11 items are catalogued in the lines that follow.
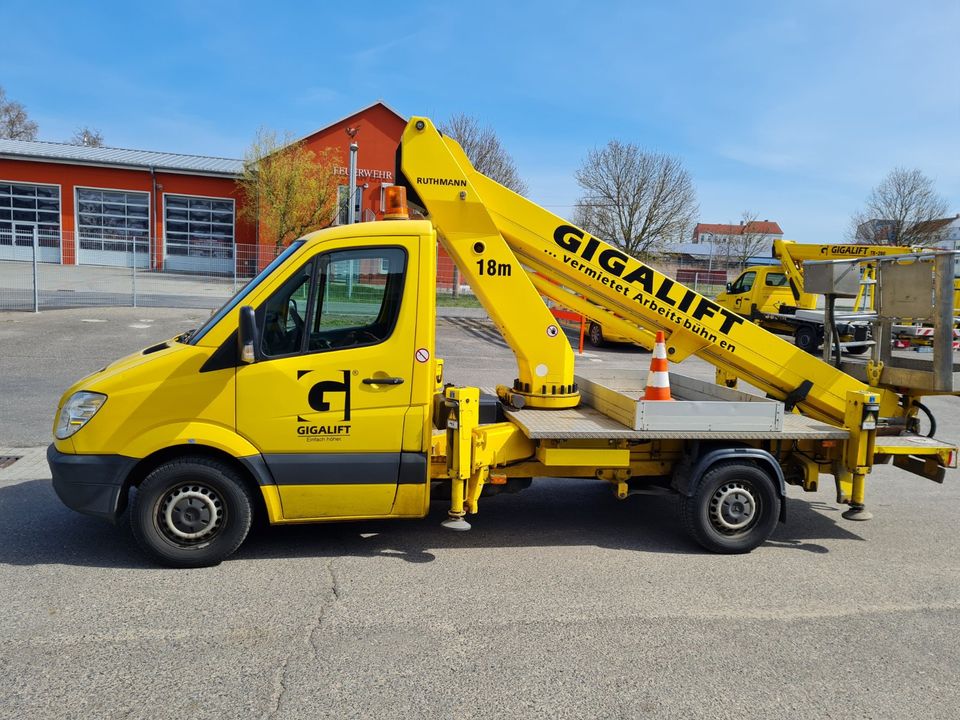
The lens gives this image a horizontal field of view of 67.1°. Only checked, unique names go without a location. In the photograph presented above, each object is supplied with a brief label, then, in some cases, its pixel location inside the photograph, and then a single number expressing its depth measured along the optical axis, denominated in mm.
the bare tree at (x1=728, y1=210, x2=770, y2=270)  55506
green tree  31500
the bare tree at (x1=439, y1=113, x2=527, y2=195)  33312
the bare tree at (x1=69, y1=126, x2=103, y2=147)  62200
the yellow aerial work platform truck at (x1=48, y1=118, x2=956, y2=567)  4578
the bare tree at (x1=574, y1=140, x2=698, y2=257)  38594
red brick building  34156
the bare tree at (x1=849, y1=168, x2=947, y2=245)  41125
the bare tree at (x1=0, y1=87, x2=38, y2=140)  59522
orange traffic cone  5410
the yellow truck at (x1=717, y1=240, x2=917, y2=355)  19609
